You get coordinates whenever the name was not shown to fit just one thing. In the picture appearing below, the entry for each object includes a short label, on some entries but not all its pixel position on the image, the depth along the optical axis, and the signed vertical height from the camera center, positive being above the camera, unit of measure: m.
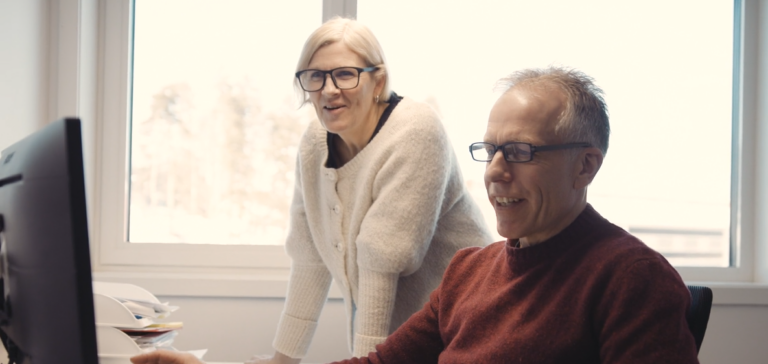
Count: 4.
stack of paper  1.47 -0.34
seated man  0.92 -0.14
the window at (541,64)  2.68 +0.32
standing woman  1.52 -0.06
